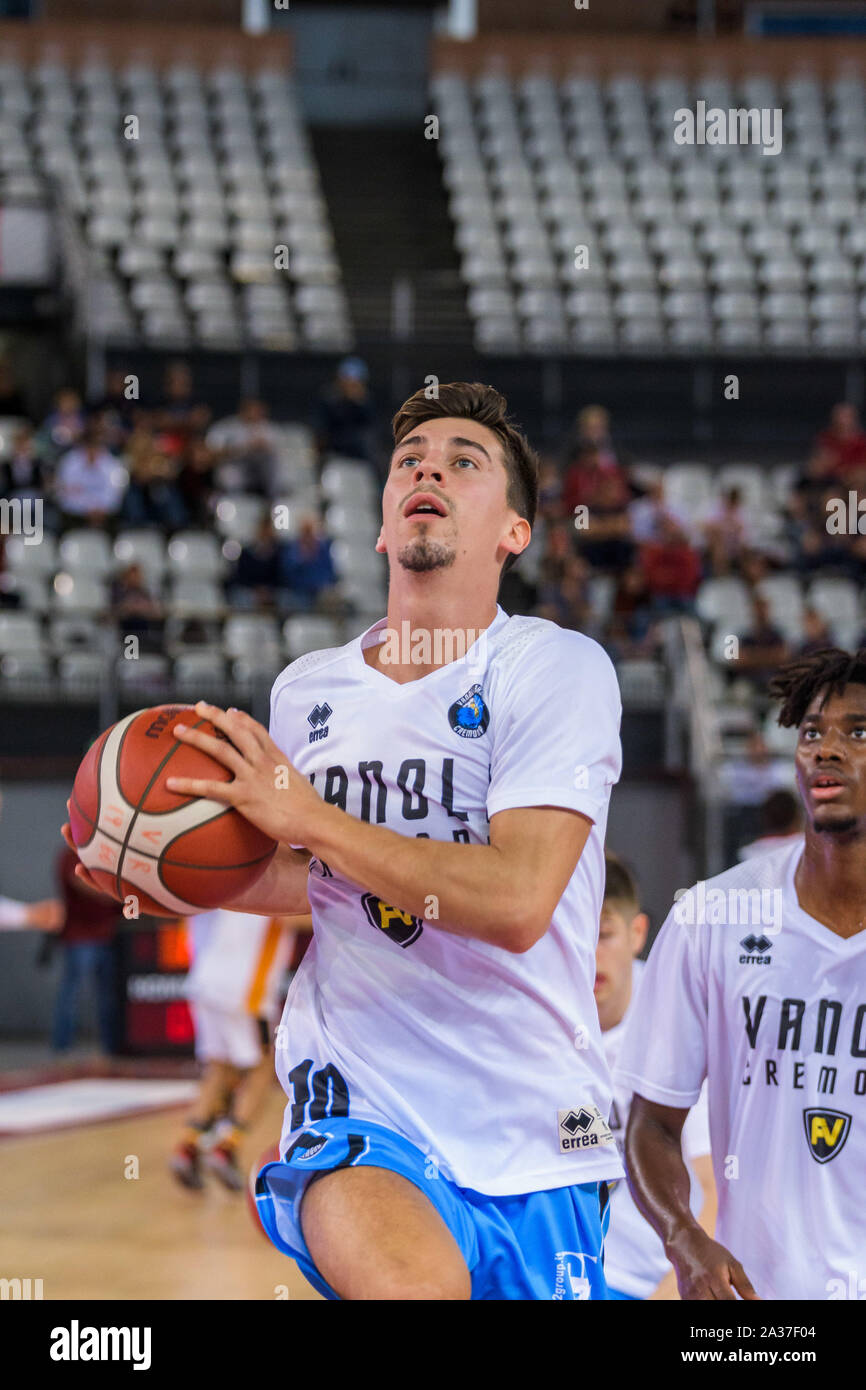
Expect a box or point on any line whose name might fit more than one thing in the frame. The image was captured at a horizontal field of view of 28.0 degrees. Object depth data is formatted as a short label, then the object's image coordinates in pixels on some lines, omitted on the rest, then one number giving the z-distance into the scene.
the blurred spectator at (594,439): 13.20
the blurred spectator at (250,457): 13.62
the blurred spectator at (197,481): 13.36
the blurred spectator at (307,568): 12.55
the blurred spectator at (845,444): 13.79
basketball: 2.89
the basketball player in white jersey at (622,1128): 3.95
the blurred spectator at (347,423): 14.33
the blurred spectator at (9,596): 12.53
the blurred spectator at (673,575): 12.35
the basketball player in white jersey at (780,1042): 3.26
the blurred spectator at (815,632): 11.38
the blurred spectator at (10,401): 15.62
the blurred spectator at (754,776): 11.02
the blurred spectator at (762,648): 11.75
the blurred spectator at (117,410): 13.83
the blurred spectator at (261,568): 12.56
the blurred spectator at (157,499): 13.30
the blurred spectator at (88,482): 13.34
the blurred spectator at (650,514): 13.03
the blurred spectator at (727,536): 12.91
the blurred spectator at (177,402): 13.77
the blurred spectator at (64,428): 13.94
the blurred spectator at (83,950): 11.25
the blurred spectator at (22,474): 13.14
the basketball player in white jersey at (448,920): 2.69
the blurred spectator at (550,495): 12.61
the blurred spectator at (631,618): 11.86
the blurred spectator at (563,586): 11.55
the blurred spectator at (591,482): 12.71
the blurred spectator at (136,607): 11.84
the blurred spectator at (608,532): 12.62
